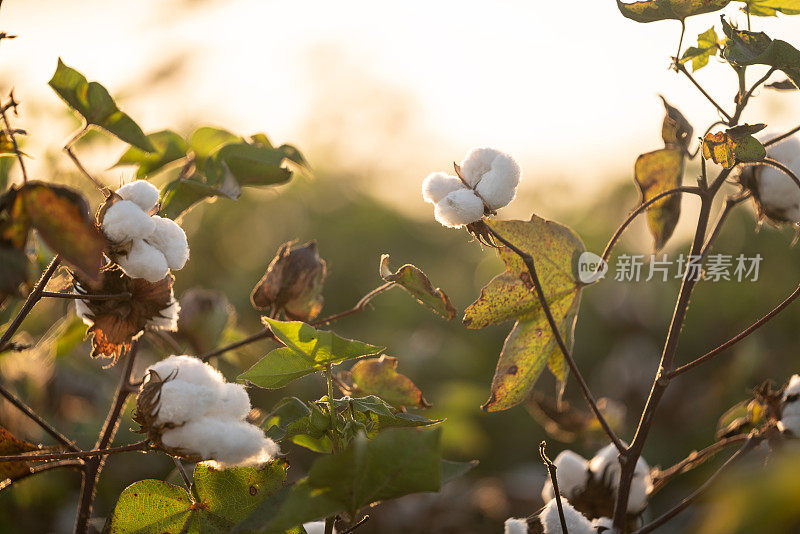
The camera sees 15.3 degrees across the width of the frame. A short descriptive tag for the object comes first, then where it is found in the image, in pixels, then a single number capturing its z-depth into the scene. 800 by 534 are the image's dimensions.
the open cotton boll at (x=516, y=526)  1.89
